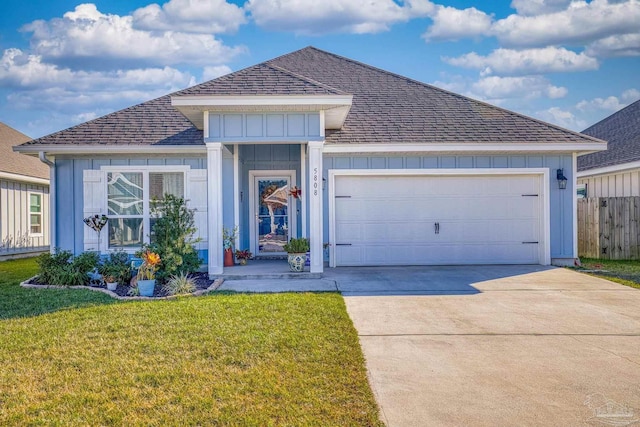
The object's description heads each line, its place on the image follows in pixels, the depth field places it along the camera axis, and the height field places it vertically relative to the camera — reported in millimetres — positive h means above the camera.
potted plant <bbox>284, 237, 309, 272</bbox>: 8984 -648
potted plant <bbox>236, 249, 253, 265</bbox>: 10367 -788
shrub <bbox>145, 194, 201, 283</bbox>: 8094 -342
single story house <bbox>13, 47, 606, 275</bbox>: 9930 +915
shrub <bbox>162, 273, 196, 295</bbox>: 7453 -1053
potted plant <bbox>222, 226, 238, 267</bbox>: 10180 -485
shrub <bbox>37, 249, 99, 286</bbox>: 8344 -839
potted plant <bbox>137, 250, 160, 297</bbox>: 7469 -859
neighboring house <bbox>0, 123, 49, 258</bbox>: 13806 +671
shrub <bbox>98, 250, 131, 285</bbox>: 8242 -845
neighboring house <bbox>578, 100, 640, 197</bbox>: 13020 +1594
